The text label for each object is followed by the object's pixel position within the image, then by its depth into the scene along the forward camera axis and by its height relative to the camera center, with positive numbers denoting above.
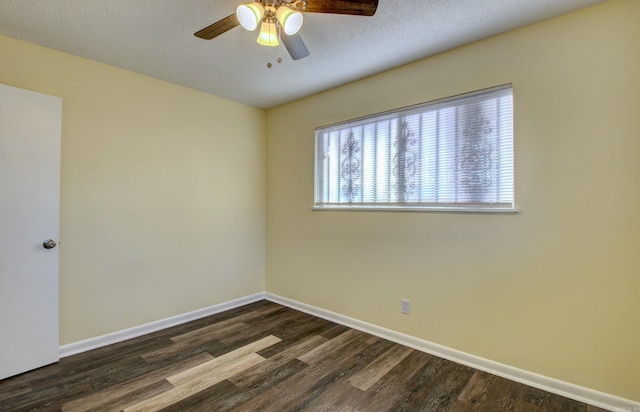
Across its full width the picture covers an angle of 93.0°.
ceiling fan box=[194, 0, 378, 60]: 1.54 +1.03
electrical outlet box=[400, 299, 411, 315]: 2.73 -0.90
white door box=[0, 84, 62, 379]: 2.19 -0.16
